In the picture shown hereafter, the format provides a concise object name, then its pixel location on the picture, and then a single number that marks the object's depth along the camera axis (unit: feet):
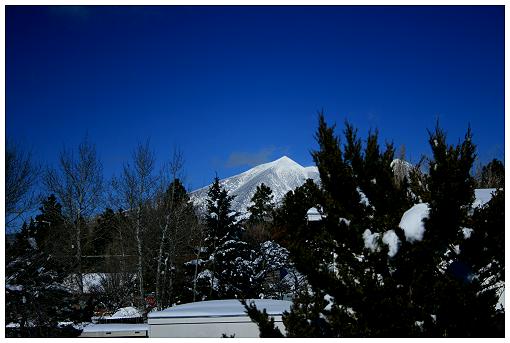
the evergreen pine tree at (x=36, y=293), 28.71
